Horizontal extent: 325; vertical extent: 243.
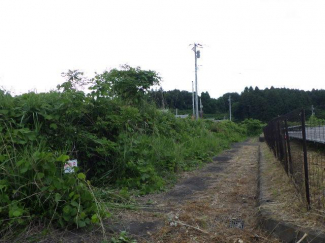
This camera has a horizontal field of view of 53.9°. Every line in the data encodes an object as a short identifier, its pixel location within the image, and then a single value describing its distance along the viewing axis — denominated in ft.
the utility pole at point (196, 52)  95.96
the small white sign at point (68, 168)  12.21
